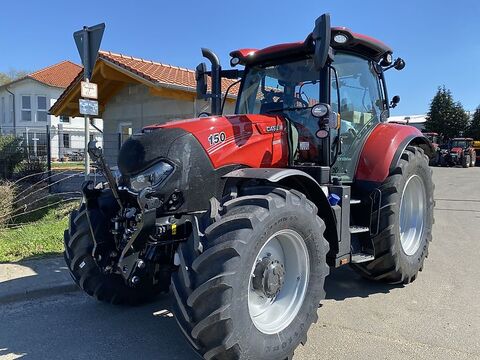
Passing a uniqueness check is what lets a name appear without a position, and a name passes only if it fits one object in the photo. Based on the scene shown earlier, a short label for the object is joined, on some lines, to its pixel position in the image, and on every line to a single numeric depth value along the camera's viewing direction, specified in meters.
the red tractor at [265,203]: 3.01
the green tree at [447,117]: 42.59
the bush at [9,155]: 12.14
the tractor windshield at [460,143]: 32.38
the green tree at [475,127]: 42.28
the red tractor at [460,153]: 31.05
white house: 37.27
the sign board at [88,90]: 6.42
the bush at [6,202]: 8.62
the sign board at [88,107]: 6.48
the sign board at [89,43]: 6.11
